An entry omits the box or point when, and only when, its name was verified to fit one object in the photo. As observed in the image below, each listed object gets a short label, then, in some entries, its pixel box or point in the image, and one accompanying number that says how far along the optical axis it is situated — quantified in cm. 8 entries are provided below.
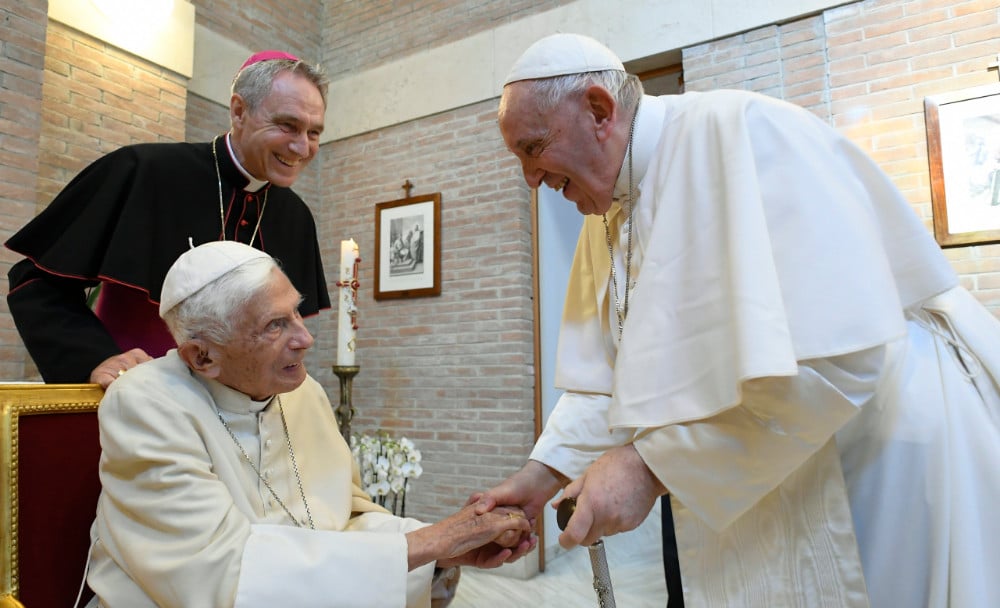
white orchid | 363
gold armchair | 155
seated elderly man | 139
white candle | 350
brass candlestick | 380
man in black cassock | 191
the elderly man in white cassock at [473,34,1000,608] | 105
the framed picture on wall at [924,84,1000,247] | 357
